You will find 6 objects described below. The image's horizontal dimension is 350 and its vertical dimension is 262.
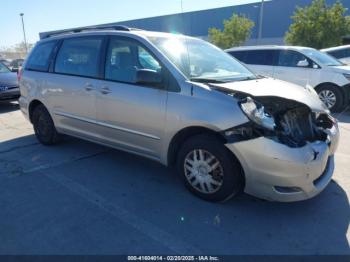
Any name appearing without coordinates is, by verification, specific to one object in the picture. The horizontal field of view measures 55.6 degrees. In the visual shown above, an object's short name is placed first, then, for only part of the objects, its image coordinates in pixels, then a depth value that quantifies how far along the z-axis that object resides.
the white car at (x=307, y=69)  8.16
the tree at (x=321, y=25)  19.55
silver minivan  3.03
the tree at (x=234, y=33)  29.34
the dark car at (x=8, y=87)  8.90
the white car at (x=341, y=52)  10.73
